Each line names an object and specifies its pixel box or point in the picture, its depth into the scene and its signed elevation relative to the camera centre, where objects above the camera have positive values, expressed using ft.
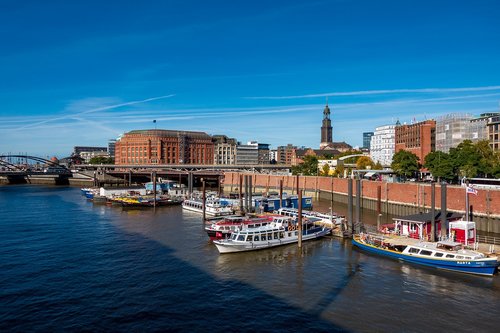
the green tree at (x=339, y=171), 450.30 -2.55
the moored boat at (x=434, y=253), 122.31 -27.12
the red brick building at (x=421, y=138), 426.92 +32.13
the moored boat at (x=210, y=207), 251.80 -24.27
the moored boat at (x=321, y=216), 196.54 -23.52
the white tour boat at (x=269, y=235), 156.56 -26.70
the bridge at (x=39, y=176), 590.55 -11.30
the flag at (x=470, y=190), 148.83 -7.57
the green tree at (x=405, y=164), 341.00 +3.85
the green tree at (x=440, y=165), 281.95 +2.53
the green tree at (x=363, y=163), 467.40 +6.40
